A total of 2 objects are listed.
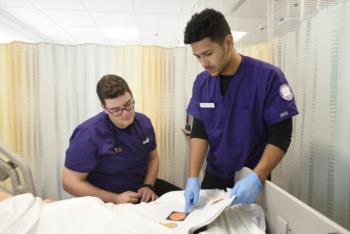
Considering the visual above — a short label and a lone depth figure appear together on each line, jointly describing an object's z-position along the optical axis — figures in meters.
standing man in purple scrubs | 0.96
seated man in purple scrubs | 1.30
